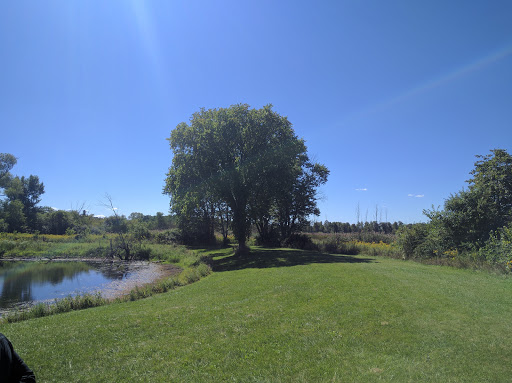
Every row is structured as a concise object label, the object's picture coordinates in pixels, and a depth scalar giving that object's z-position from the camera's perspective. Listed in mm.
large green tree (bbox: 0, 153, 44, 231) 54344
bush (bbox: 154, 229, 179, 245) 46688
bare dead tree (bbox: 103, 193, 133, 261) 34844
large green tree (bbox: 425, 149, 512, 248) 17578
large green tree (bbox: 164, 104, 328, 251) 25578
